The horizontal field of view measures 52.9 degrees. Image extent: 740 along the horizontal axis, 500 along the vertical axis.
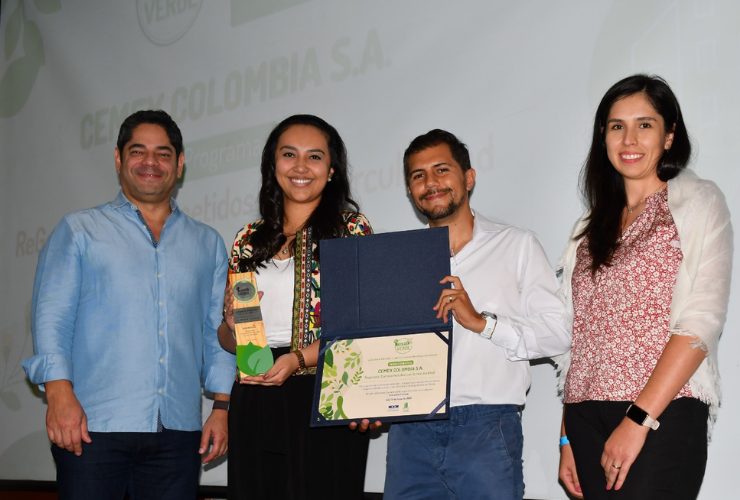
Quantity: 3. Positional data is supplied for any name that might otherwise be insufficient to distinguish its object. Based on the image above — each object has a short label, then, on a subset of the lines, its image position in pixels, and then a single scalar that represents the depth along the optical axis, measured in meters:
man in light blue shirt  2.39
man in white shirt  2.10
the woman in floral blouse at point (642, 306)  1.83
